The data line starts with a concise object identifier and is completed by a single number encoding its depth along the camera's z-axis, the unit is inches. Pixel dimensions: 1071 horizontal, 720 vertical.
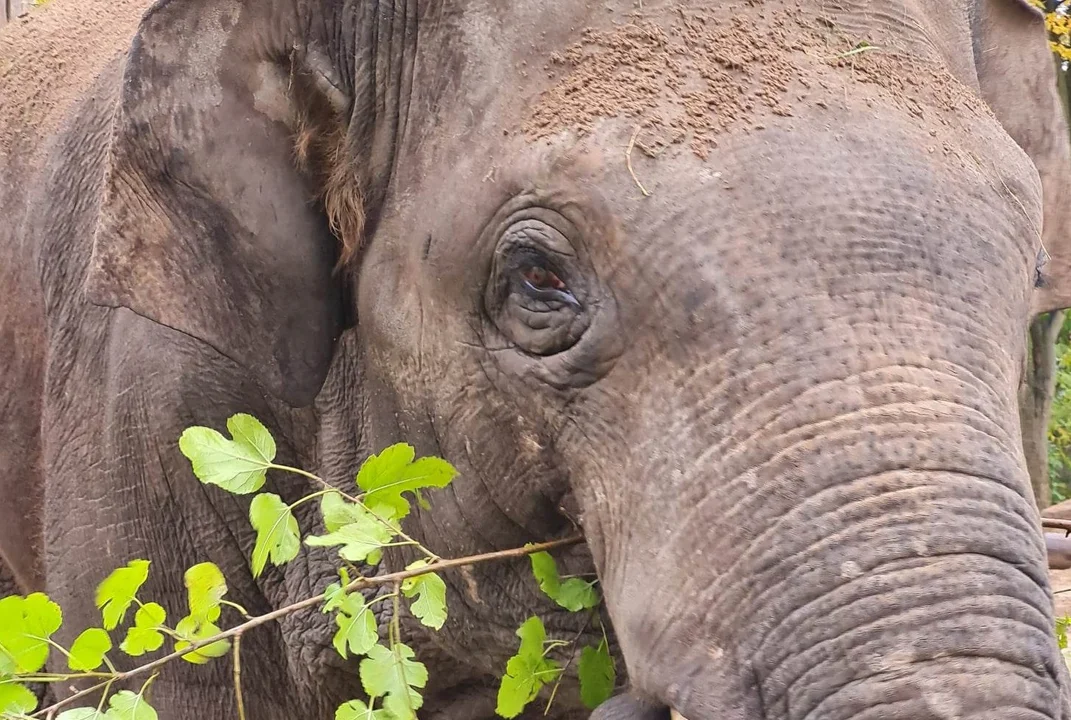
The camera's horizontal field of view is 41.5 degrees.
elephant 67.9
